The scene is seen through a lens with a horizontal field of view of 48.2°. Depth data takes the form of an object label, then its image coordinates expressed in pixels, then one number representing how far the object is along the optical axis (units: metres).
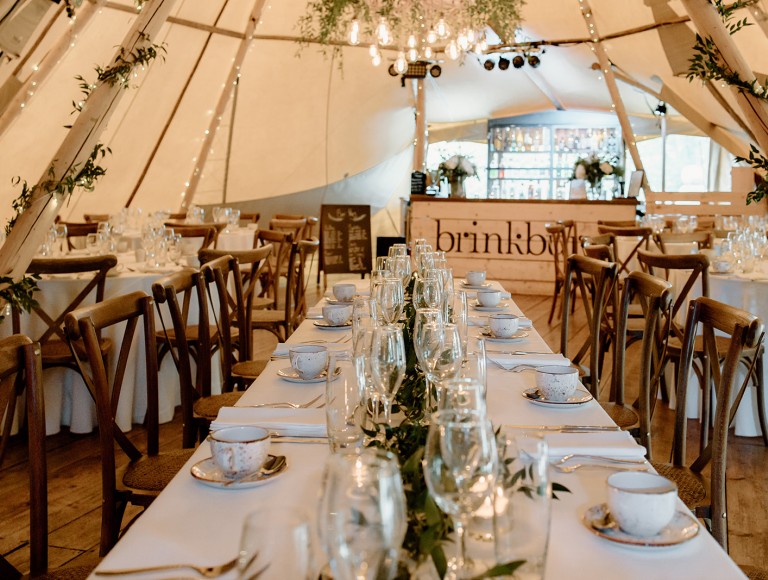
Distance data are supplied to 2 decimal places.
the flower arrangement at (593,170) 10.04
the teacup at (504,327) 2.81
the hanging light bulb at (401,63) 8.78
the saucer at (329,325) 3.03
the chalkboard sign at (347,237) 9.95
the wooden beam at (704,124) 10.59
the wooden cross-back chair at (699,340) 3.86
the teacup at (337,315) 3.07
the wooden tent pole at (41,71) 7.17
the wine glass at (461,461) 0.99
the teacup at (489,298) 3.44
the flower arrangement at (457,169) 9.95
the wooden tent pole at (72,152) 3.44
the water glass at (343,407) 1.48
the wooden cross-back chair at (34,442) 1.77
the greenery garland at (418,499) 0.98
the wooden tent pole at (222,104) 10.36
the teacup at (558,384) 2.00
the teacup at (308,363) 2.25
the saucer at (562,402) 1.98
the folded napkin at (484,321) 3.05
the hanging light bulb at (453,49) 8.47
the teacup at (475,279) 4.12
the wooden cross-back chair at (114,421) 2.13
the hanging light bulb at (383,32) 7.95
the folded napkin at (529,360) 2.43
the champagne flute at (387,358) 1.58
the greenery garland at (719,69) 3.83
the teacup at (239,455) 1.49
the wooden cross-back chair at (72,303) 3.75
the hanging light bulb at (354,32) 8.13
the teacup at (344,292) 3.55
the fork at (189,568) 1.14
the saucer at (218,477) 1.45
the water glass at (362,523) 0.85
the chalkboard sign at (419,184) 9.92
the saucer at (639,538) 1.21
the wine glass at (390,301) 2.42
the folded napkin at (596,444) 1.62
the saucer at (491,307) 3.40
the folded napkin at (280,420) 1.77
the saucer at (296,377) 2.23
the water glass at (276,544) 0.81
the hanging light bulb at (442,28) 8.23
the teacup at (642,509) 1.23
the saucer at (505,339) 2.79
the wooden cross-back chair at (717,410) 2.02
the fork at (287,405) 1.94
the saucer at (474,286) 4.03
